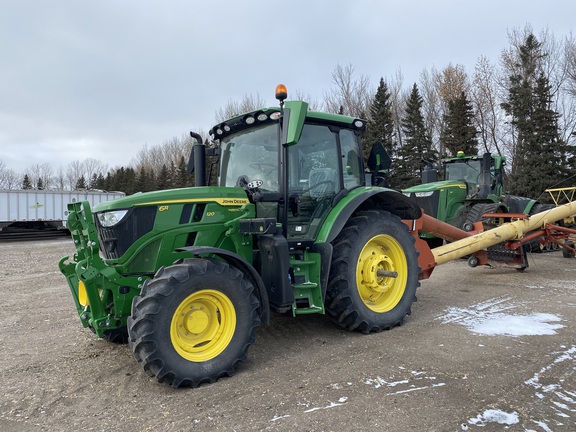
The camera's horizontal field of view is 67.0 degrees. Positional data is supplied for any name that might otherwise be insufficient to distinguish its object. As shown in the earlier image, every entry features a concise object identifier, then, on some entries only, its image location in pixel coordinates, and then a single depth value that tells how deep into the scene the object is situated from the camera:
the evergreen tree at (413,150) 30.00
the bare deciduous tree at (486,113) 30.09
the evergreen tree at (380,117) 30.95
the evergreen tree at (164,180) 43.81
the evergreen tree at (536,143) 21.59
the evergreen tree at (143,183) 46.53
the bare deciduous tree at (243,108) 31.46
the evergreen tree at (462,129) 26.91
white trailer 21.47
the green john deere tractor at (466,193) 9.99
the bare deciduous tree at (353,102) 34.53
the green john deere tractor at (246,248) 3.40
